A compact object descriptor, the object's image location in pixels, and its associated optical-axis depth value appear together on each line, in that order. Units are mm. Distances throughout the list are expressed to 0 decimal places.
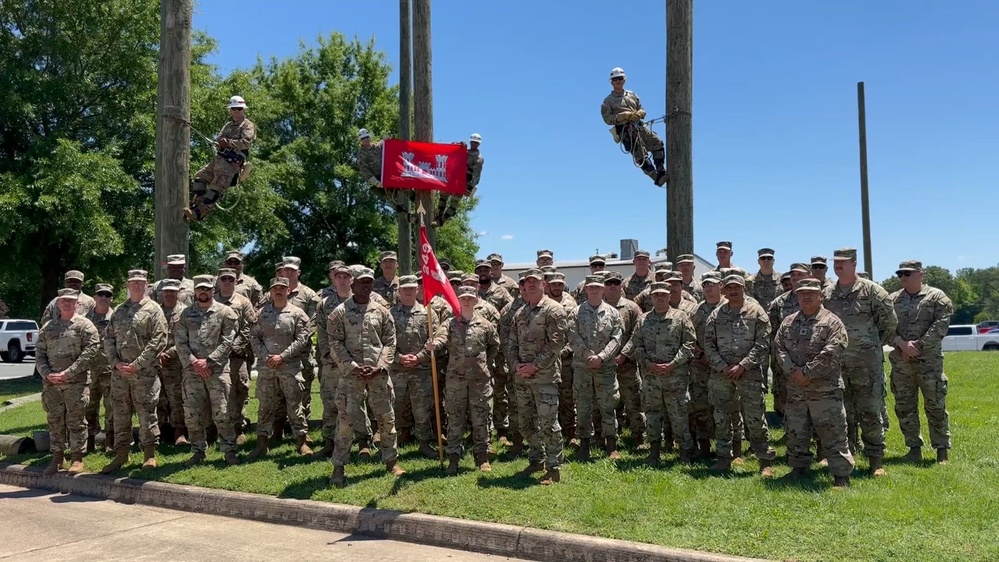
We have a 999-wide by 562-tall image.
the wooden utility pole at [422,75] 10547
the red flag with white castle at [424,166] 9805
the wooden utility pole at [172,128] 10094
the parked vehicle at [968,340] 34422
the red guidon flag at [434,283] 8344
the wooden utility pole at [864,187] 20172
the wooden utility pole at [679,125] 9414
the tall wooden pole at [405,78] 11305
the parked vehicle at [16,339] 34125
